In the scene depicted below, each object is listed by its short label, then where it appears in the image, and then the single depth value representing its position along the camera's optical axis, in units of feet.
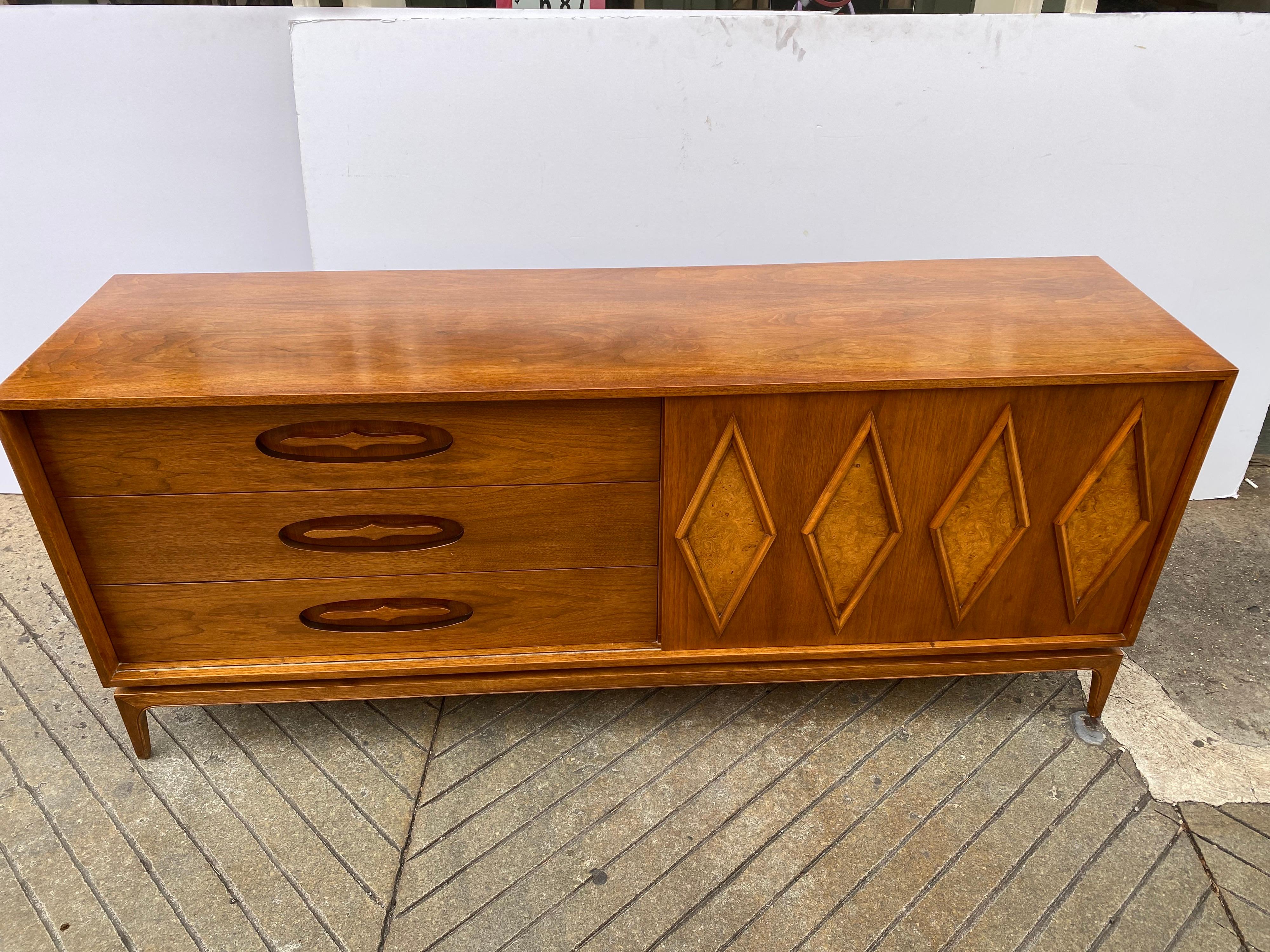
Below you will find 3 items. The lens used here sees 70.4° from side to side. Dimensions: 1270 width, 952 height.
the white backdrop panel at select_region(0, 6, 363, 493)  6.51
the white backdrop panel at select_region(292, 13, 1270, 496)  6.43
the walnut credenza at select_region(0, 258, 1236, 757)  4.92
